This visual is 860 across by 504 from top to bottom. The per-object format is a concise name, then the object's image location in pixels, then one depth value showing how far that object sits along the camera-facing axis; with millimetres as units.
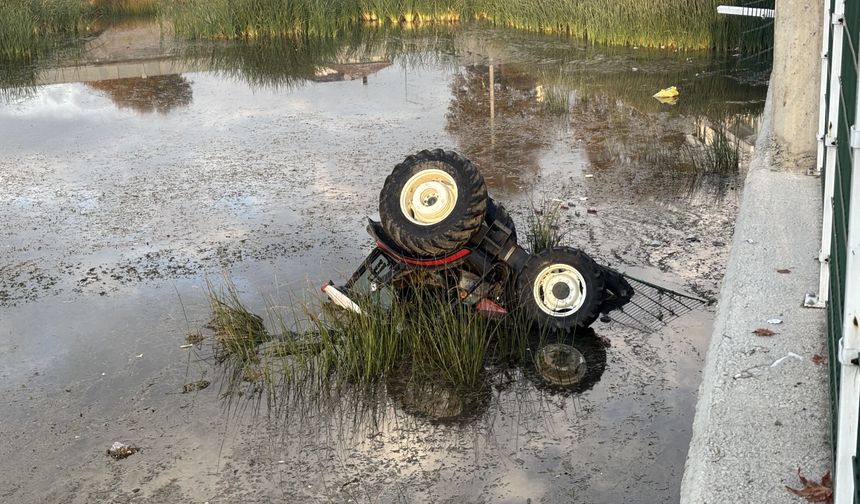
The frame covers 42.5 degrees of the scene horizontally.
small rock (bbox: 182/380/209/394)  5887
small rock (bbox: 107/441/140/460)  5227
